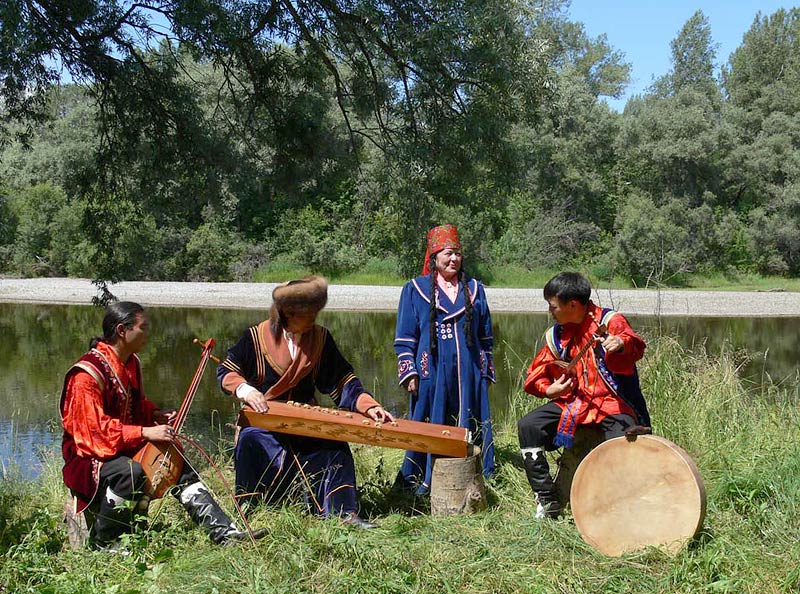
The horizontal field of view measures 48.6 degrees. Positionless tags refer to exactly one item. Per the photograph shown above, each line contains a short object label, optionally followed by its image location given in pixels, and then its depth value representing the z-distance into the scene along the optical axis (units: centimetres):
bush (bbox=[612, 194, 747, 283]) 2478
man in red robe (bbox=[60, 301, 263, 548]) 377
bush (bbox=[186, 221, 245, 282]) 2656
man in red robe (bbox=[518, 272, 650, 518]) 417
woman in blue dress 500
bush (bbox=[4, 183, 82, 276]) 2732
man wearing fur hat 414
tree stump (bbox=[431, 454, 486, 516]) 415
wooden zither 401
